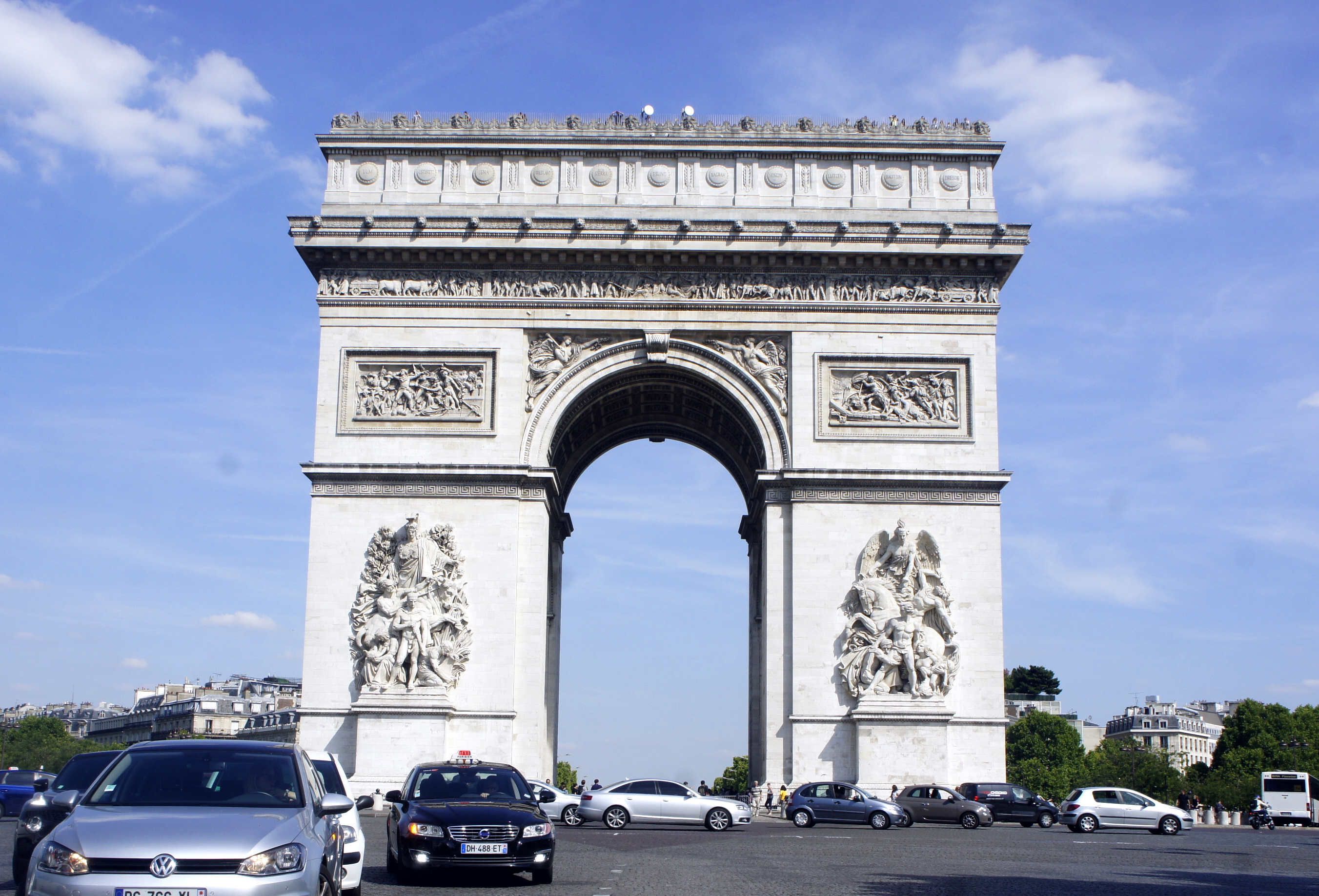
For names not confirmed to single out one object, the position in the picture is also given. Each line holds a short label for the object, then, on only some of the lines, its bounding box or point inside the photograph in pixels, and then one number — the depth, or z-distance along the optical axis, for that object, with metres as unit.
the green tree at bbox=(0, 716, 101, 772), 108.12
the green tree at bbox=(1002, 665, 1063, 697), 126.00
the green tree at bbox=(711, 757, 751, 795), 144.50
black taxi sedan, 15.82
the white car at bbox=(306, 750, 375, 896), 13.80
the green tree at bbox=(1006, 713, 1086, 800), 98.50
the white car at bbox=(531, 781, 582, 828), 31.02
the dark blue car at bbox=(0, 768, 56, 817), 32.50
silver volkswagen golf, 9.10
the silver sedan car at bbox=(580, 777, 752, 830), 29.78
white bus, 50.38
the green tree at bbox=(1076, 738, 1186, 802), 90.81
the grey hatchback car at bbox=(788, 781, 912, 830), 30.62
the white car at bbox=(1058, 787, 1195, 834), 34.50
